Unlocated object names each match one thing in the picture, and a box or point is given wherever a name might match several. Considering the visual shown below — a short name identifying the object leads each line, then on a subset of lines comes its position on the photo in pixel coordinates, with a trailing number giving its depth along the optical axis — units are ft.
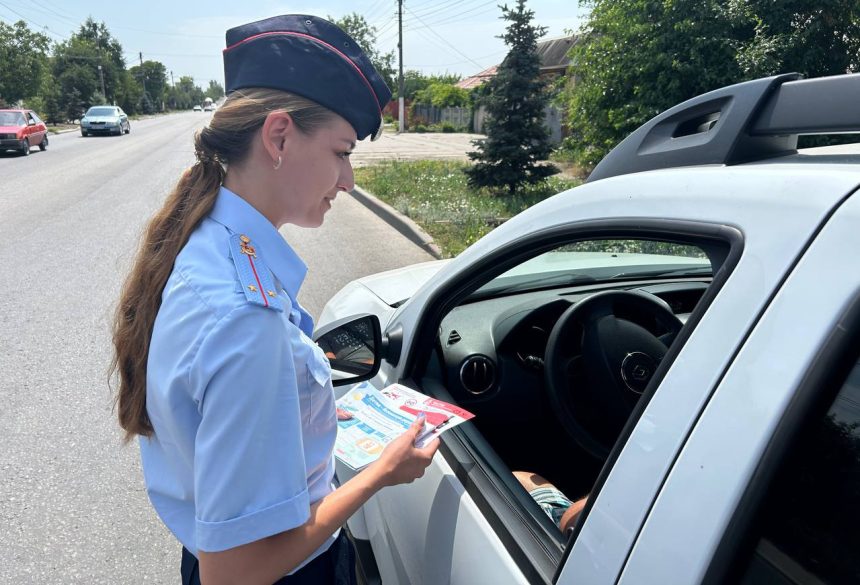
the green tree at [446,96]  152.66
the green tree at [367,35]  205.87
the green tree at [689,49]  31.22
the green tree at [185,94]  430.20
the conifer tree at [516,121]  37.68
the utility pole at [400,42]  139.54
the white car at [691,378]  2.61
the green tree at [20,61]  126.00
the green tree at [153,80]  351.05
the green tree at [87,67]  187.83
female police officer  3.44
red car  72.38
